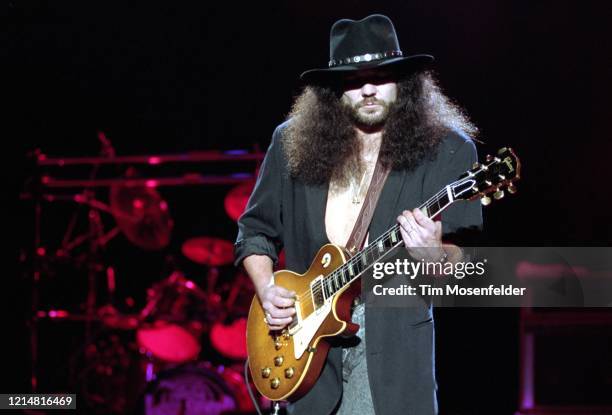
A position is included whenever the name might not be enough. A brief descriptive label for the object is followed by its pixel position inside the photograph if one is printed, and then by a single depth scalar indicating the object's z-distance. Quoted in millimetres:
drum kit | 12695
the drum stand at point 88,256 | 12836
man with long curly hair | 4648
